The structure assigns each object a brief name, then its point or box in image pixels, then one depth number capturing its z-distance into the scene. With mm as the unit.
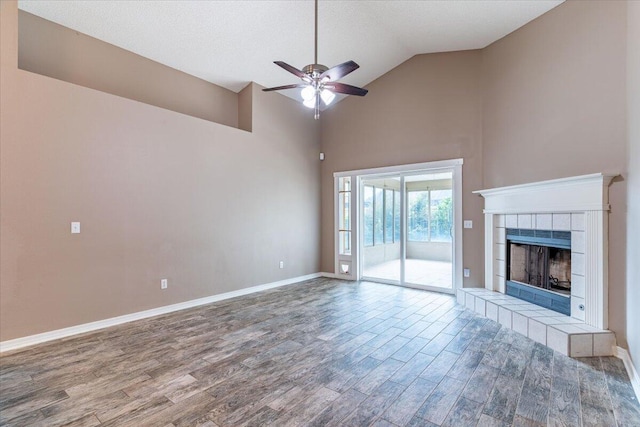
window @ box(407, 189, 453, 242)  8206
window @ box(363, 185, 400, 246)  7109
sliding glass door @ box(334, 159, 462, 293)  5258
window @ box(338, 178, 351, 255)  6441
